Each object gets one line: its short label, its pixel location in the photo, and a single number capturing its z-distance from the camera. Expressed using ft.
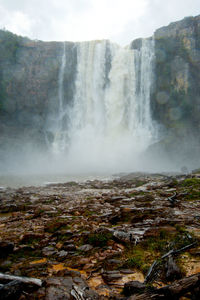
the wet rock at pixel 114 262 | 12.38
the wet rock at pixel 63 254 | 13.95
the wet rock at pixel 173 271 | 9.98
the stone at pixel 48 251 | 14.42
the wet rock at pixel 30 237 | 17.00
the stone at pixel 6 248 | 14.41
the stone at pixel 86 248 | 14.53
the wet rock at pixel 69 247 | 14.89
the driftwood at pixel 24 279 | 9.16
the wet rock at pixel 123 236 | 15.12
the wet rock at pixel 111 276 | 10.71
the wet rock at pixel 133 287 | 9.03
